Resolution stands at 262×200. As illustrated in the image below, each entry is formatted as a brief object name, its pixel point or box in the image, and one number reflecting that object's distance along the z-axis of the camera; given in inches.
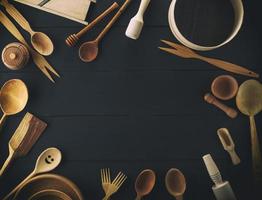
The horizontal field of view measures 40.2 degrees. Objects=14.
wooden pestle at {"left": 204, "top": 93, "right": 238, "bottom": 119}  39.6
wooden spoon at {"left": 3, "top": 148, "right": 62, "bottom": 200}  39.3
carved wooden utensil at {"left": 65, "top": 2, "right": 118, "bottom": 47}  39.8
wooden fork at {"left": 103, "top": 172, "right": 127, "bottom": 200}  39.4
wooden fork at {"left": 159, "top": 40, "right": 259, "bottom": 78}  40.1
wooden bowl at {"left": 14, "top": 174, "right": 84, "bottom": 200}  38.3
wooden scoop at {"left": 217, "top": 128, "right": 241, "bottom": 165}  39.1
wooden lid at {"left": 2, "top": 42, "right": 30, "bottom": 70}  38.9
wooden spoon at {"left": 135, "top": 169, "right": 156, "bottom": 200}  39.2
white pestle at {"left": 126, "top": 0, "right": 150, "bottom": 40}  38.5
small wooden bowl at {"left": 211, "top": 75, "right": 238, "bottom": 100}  39.7
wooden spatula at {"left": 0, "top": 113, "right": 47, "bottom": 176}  39.6
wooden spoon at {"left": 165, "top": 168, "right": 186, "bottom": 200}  39.1
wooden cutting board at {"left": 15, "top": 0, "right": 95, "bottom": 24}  40.2
